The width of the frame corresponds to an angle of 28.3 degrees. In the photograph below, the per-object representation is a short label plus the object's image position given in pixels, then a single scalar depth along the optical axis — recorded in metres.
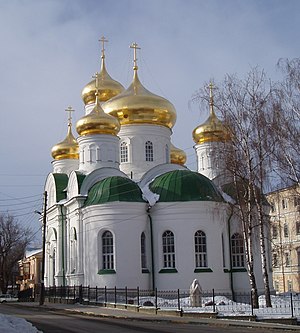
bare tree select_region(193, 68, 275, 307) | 23.09
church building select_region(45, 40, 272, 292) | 32.72
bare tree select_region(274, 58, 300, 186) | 21.77
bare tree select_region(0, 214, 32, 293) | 56.60
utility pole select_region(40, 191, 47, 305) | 33.59
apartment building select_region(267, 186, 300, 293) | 52.31
